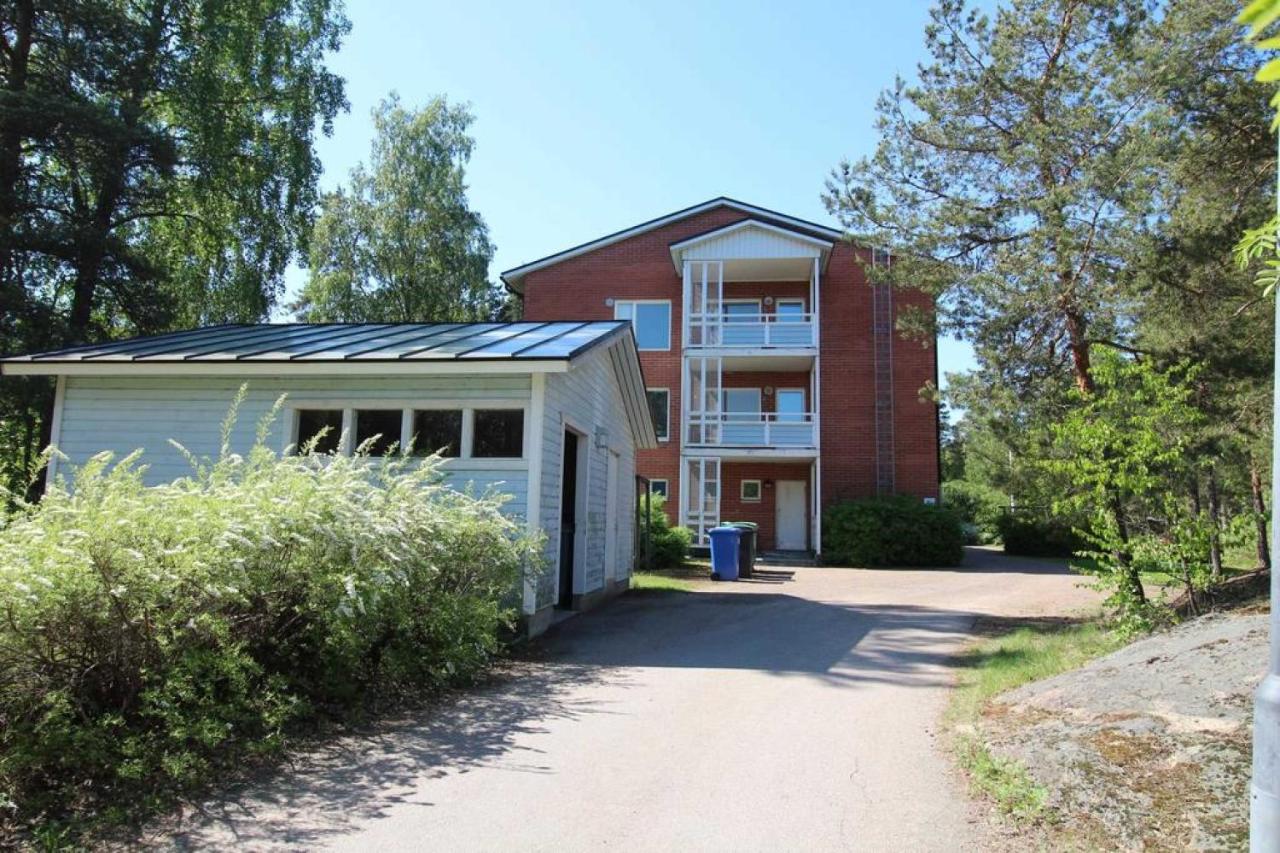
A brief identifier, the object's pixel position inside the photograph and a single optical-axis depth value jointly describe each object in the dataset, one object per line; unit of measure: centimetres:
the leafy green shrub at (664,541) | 2070
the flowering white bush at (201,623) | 430
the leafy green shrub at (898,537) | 2392
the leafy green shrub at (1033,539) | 3062
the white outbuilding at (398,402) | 966
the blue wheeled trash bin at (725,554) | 1850
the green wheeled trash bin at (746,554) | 1893
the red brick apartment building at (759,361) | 2639
